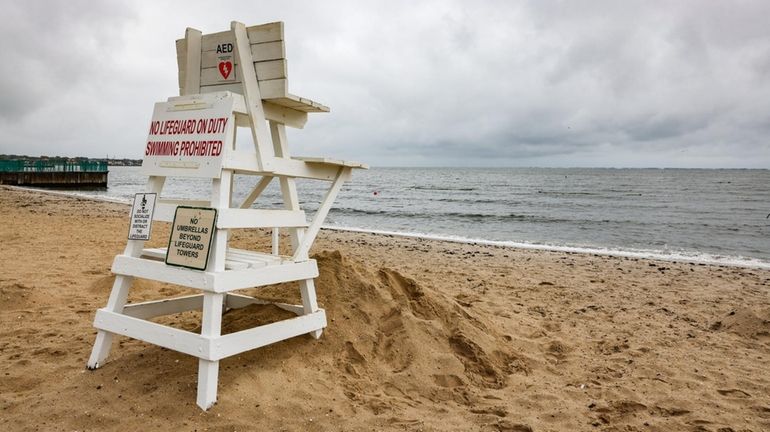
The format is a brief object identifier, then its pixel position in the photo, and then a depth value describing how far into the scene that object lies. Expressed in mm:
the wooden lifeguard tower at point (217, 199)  3275
